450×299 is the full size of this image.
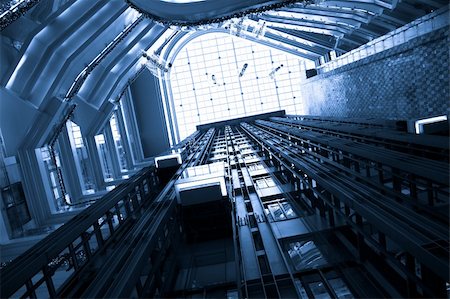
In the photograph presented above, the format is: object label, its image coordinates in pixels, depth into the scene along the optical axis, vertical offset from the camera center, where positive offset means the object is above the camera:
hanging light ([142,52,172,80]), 22.07 +3.37
